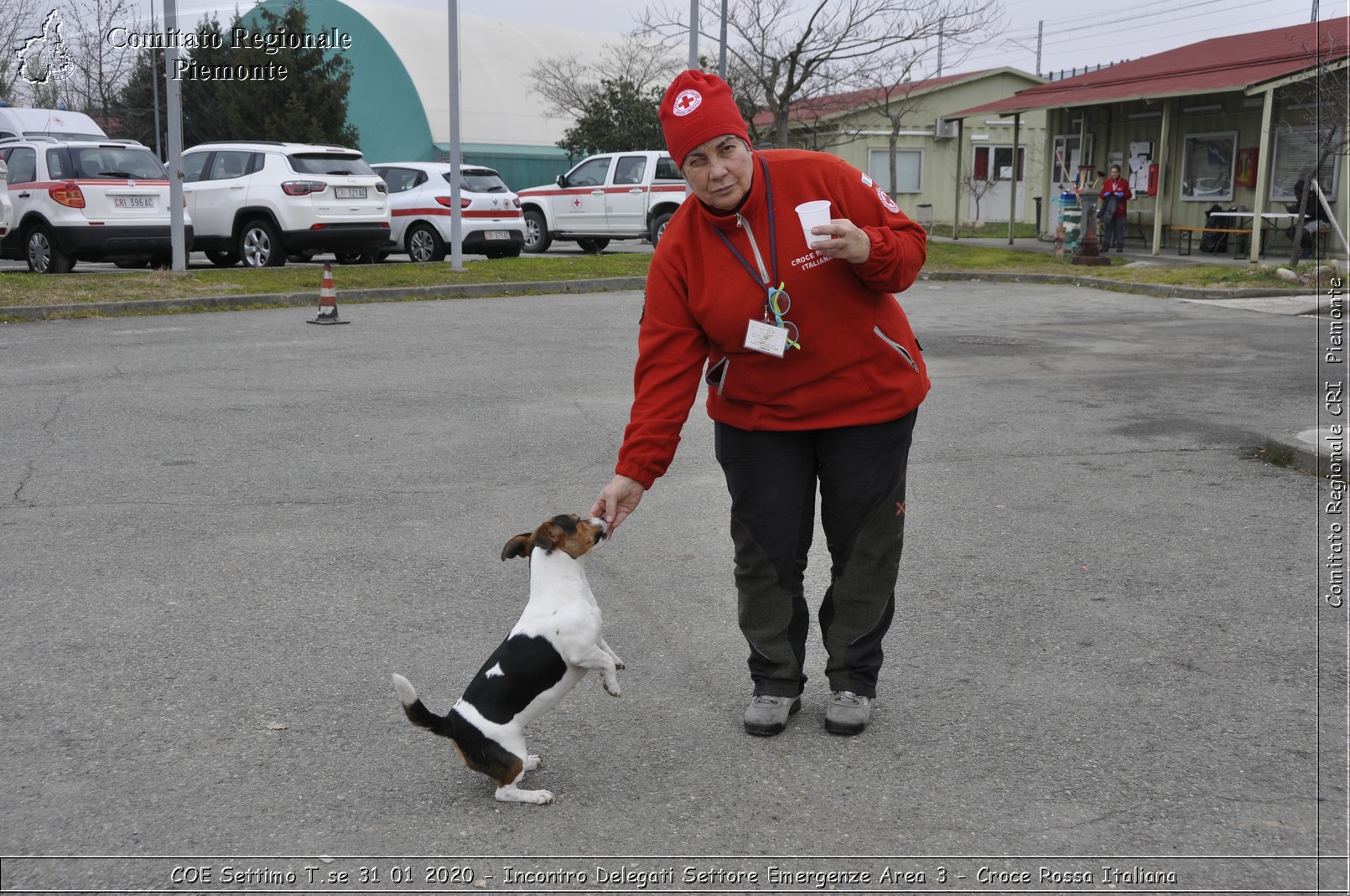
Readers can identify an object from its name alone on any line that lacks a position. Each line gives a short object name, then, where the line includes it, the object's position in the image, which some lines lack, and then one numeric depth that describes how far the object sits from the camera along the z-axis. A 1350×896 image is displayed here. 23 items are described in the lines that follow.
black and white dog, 3.32
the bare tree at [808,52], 28.14
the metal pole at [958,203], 28.61
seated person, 19.92
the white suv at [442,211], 20.91
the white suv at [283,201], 18.36
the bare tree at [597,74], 44.56
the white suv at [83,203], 16.62
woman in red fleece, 3.54
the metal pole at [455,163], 18.77
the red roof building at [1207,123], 20.77
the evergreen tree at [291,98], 38.03
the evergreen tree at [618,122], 39.06
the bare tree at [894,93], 30.34
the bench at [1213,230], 22.27
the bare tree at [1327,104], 19.17
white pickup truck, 23.67
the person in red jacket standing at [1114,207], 23.98
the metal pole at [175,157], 16.47
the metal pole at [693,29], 23.72
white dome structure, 45.44
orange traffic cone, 13.59
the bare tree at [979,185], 37.88
